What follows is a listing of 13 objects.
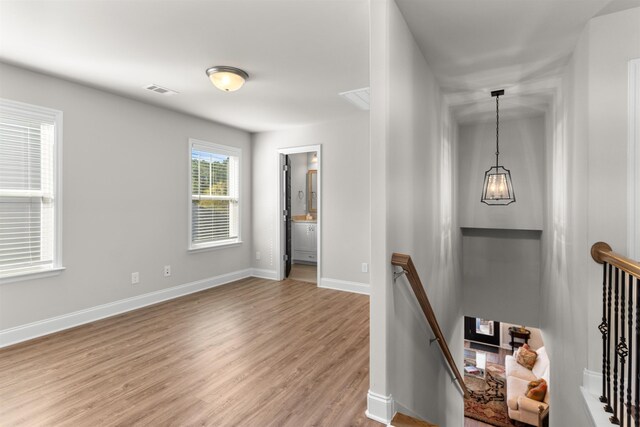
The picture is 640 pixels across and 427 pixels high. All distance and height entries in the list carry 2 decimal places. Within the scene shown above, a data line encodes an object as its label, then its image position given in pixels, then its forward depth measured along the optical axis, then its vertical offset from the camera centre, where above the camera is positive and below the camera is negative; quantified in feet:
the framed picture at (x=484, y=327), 29.84 -10.92
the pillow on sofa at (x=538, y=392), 18.99 -10.68
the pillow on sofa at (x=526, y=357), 23.12 -10.59
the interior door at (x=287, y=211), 18.16 +0.07
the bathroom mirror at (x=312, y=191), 24.77 +1.66
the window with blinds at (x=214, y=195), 15.64 +0.90
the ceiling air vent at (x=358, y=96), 12.07 +4.57
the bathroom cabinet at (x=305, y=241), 23.00 -2.11
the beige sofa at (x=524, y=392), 18.65 -11.46
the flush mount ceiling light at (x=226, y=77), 9.96 +4.27
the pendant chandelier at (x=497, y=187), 12.45 +0.98
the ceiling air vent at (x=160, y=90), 11.58 +4.53
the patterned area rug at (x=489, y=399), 21.20 -13.47
